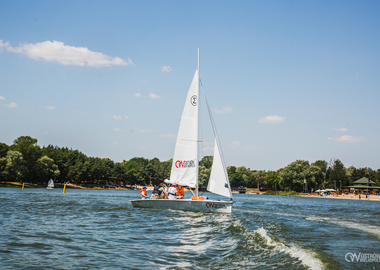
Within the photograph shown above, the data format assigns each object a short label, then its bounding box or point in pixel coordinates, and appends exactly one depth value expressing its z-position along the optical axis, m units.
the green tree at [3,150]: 94.98
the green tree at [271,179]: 161.25
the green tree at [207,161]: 152.75
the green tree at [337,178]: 145.21
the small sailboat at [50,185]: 90.94
